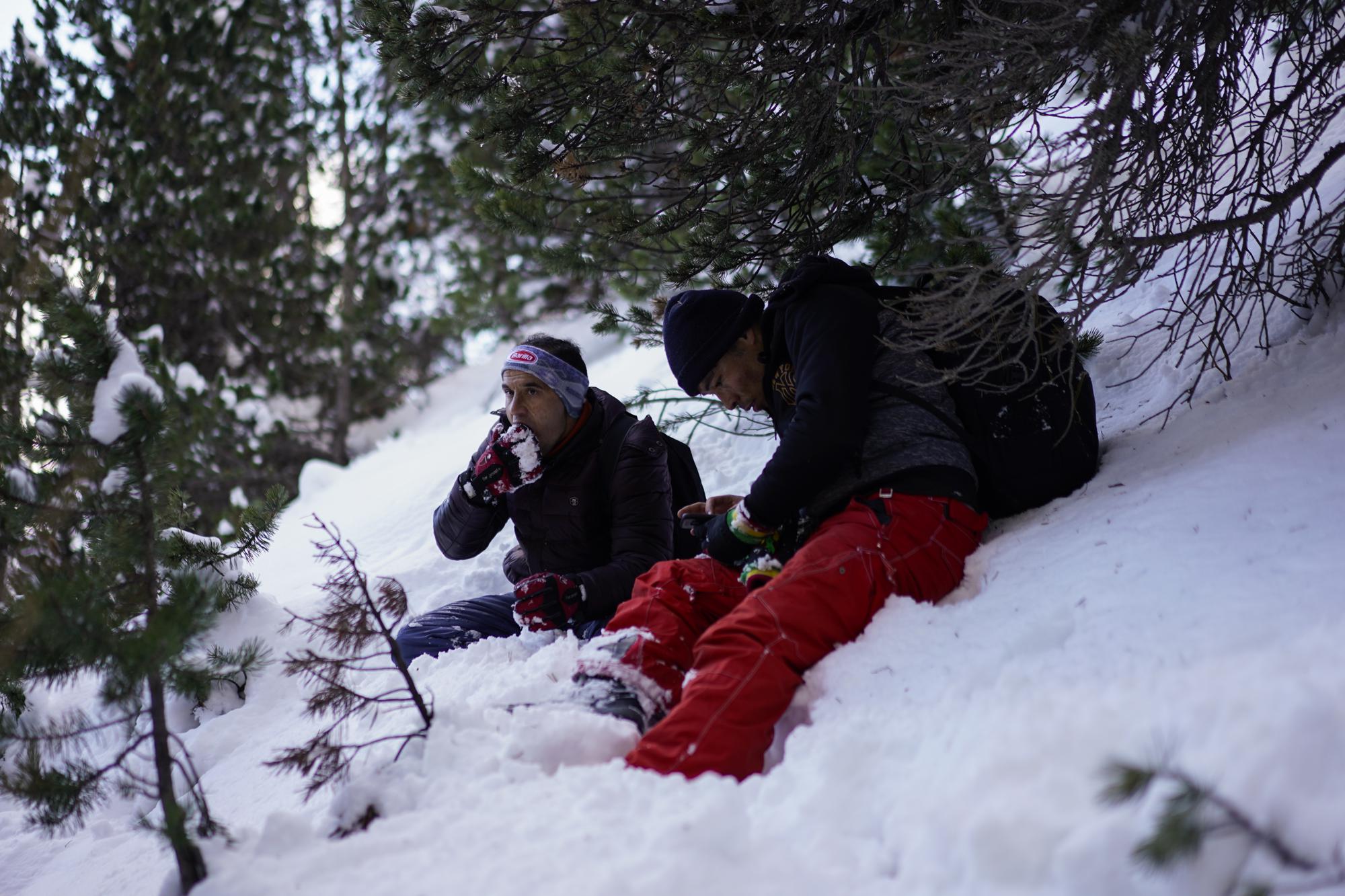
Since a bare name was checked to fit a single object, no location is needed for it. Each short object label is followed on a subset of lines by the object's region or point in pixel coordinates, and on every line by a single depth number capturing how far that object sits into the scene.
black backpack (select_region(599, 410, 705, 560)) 3.70
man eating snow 3.58
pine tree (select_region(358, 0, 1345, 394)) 2.57
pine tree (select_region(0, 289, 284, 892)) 1.83
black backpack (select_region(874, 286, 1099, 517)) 2.83
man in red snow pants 2.21
